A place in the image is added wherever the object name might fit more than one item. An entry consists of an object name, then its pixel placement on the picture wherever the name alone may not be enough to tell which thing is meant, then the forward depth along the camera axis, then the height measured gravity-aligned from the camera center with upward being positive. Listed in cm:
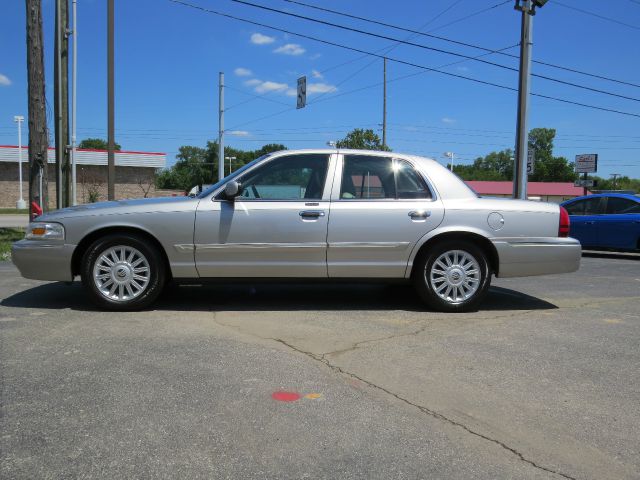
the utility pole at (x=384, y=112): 4224 +713
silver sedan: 550 -29
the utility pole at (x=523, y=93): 1414 +295
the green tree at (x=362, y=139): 4567 +551
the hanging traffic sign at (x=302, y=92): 2352 +476
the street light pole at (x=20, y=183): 3944 +119
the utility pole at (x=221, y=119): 3195 +487
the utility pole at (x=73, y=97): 1714 +357
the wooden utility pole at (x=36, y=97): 1346 +246
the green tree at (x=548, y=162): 10962 +940
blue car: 1209 -21
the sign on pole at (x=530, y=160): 1625 +143
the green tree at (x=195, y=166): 11248 +795
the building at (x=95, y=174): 4034 +204
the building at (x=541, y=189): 7031 +265
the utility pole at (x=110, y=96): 1471 +279
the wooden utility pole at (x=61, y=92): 1447 +280
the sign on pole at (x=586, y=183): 2135 +106
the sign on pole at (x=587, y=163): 2222 +191
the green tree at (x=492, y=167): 12000 +961
